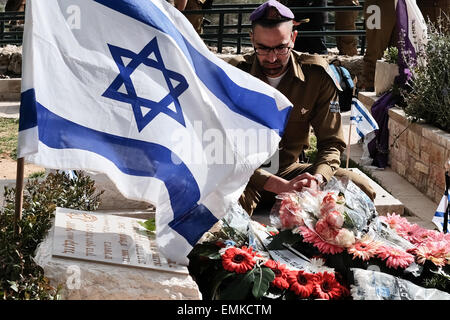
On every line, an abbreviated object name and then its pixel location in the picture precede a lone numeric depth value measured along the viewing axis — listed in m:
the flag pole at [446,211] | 4.68
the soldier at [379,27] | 9.63
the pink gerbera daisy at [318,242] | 3.83
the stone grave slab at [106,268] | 3.22
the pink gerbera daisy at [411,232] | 4.25
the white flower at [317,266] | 3.79
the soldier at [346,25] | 11.62
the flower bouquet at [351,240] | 3.82
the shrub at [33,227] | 3.10
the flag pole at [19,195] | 3.44
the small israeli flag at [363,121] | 5.85
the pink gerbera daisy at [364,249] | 3.79
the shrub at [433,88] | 6.89
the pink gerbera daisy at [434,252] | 3.86
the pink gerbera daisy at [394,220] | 4.36
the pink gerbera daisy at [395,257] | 3.80
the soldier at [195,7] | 10.38
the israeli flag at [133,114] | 3.43
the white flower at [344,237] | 3.81
